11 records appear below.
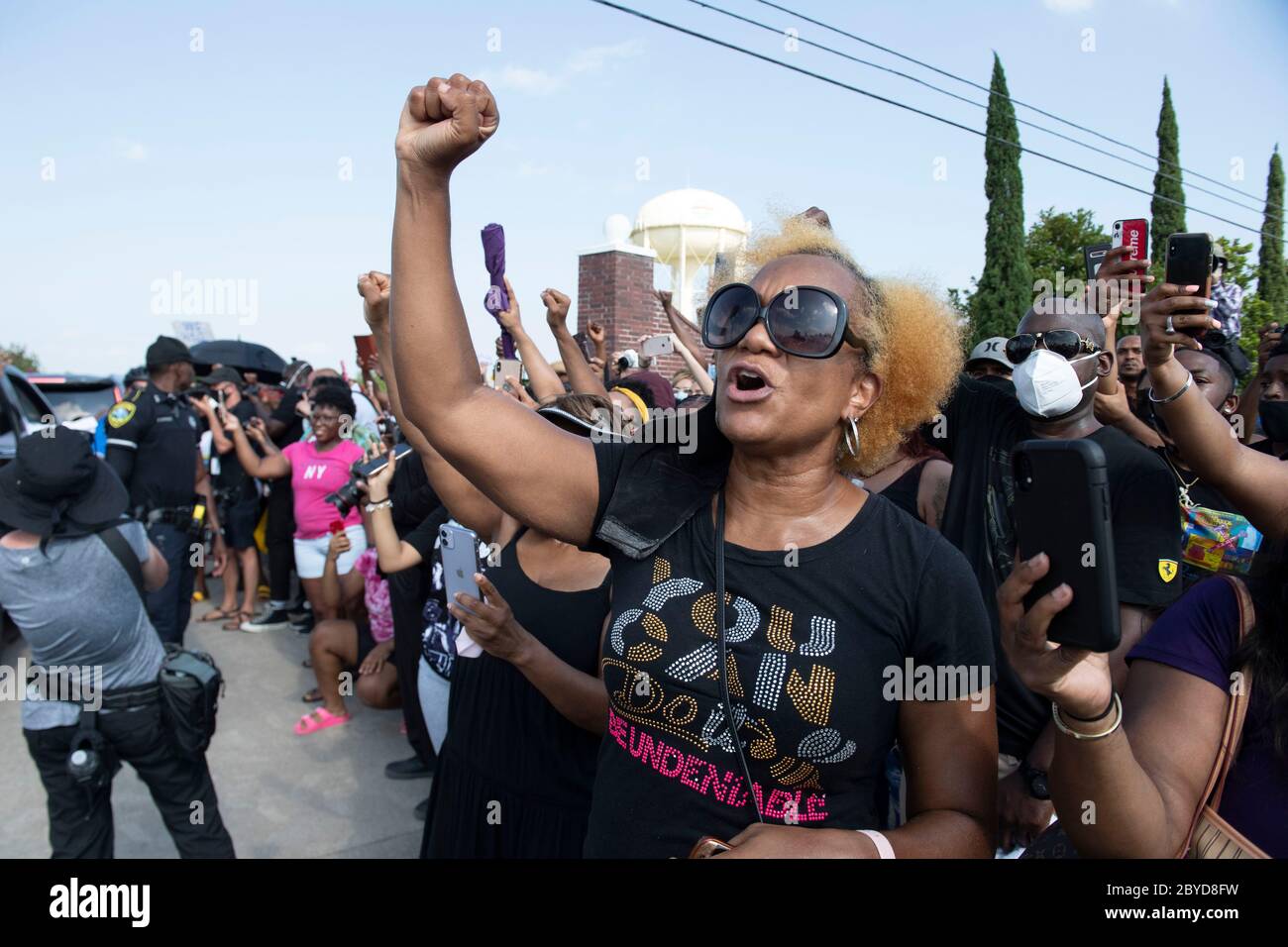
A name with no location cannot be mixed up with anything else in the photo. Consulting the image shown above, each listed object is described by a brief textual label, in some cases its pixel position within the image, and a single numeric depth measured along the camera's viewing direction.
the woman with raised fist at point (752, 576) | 1.42
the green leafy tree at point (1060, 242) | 17.55
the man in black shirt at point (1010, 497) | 2.25
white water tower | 15.38
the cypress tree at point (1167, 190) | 18.20
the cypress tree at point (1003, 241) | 18.62
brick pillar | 13.41
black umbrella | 11.51
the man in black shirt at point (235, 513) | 8.02
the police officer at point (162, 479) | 6.14
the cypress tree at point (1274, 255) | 17.88
